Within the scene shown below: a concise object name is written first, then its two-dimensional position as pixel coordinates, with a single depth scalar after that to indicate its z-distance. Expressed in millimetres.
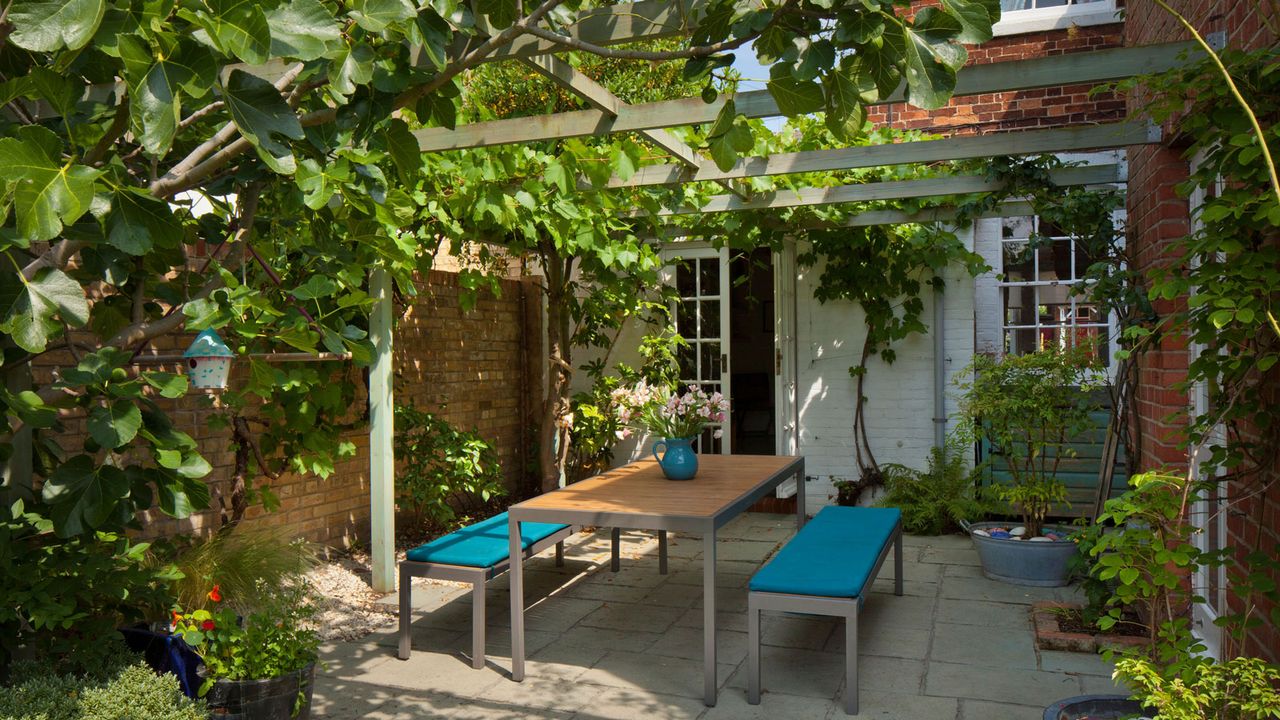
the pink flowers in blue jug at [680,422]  4828
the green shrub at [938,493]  6680
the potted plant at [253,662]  3031
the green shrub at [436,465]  5770
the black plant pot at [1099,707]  2730
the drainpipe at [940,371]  7176
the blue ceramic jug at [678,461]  4820
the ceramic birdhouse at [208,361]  2926
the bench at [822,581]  3494
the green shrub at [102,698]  2387
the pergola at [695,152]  2832
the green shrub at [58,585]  2574
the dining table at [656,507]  3674
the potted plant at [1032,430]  5234
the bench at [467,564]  3971
